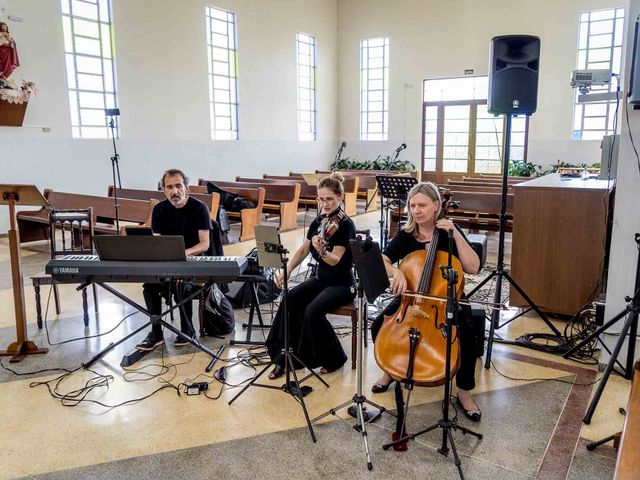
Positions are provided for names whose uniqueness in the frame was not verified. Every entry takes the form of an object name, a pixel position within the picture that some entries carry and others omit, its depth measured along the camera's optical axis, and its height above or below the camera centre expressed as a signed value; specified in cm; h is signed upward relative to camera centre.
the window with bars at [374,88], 1482 +170
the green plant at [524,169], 1250 -42
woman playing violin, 318 -84
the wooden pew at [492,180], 844 -48
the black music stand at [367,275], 223 -51
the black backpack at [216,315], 390 -118
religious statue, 794 +143
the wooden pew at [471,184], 783 -49
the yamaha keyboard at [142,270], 303 -66
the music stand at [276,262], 268 -56
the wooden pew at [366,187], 1097 -73
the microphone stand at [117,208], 615 -67
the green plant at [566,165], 1219 -32
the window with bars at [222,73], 1171 +169
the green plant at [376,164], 1464 -38
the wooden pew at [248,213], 784 -89
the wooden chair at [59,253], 404 -84
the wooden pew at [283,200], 865 -79
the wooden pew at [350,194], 1000 -79
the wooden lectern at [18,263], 333 -70
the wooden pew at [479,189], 727 -51
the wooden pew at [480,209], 638 -68
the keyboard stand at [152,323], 333 -121
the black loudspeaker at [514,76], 361 +49
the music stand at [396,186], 484 -32
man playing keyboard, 373 -53
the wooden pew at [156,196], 669 -61
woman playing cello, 264 -52
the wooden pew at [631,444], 117 -67
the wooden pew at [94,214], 660 -77
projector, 430 +58
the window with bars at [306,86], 1430 +171
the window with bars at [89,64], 917 +149
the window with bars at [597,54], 1191 +212
